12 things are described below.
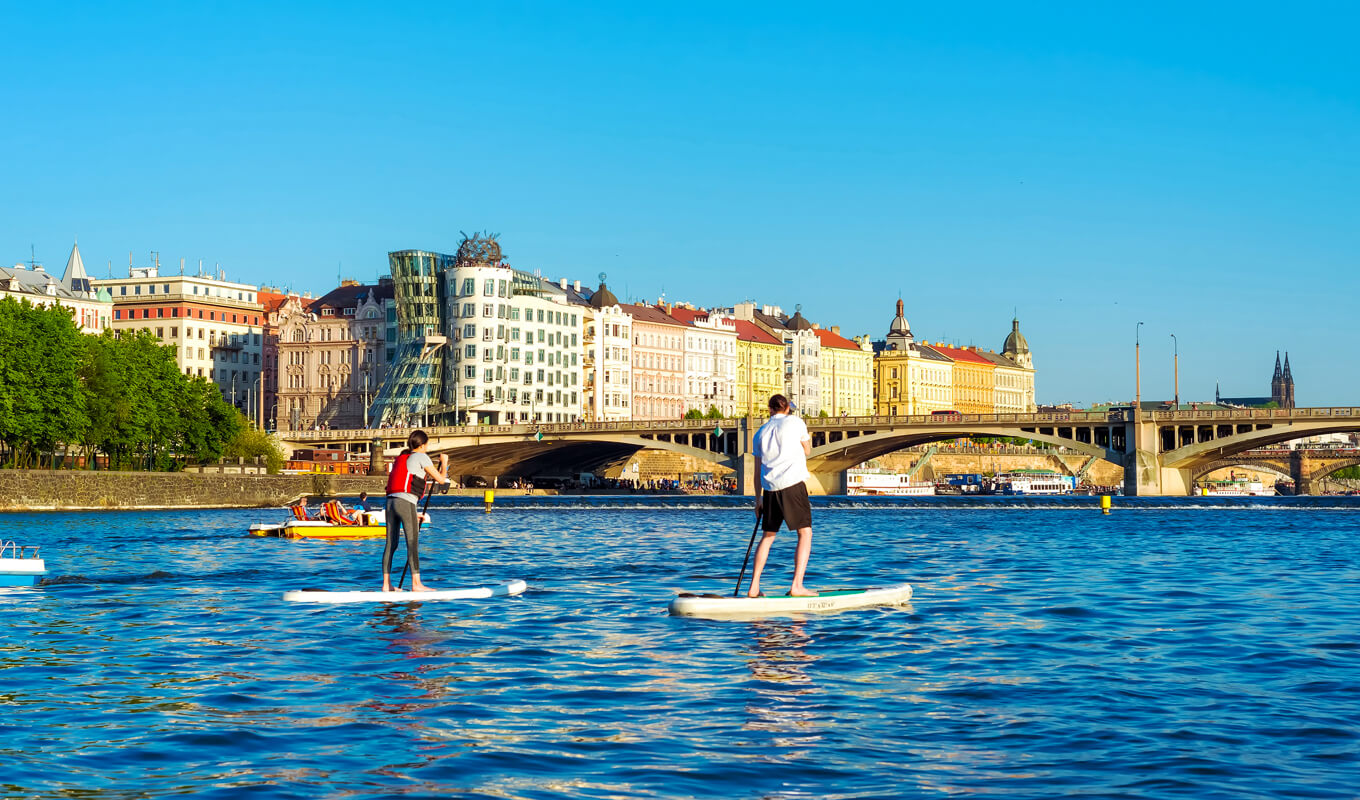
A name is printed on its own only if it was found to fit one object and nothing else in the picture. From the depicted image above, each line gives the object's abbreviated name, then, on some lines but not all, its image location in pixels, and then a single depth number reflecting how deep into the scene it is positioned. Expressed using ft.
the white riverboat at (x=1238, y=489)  615.57
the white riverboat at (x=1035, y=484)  592.60
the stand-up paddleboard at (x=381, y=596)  75.00
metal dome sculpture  541.34
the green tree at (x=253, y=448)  383.65
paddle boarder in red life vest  71.20
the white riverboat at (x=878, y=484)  536.01
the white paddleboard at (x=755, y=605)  66.18
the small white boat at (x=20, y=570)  90.22
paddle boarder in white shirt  62.80
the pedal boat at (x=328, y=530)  178.70
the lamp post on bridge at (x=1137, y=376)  401.78
